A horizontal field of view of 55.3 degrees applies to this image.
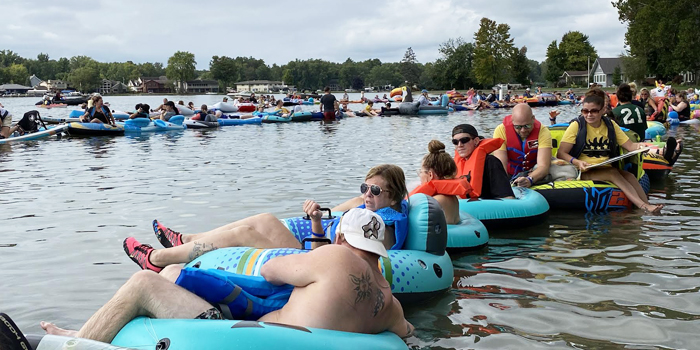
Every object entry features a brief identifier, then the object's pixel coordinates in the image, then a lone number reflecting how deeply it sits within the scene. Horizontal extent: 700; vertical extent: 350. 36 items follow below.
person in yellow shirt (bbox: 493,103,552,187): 9.13
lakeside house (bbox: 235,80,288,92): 172.12
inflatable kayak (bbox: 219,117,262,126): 29.41
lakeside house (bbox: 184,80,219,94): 173.75
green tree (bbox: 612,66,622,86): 87.89
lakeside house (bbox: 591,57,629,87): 101.00
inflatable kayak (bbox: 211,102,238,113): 39.31
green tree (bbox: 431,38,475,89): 107.75
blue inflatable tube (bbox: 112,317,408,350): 3.56
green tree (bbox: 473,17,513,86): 97.12
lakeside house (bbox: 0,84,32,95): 139.75
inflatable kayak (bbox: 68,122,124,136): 22.62
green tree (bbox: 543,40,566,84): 102.44
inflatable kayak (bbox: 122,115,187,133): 24.61
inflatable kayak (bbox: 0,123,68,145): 21.27
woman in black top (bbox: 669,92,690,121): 25.03
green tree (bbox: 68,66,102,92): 164.38
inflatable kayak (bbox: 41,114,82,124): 27.00
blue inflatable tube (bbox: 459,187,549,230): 8.19
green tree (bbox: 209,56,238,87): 164.62
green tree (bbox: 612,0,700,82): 58.25
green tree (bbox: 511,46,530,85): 101.94
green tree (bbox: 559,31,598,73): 105.25
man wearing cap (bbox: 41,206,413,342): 3.75
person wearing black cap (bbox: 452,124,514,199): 8.21
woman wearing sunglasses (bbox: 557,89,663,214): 9.33
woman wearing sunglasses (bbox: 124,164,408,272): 5.18
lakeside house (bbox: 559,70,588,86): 101.56
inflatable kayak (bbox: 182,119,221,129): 27.14
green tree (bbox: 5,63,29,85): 173.12
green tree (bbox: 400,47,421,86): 152.25
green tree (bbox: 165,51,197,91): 177.25
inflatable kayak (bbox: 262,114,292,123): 30.80
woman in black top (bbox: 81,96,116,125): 23.05
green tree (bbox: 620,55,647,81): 65.06
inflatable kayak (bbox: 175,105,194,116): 31.79
